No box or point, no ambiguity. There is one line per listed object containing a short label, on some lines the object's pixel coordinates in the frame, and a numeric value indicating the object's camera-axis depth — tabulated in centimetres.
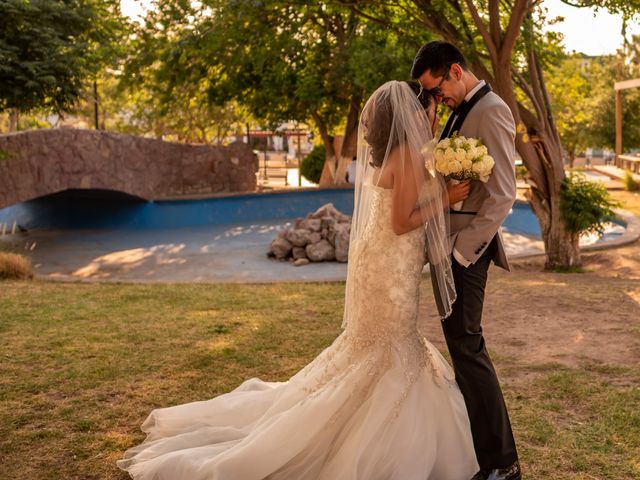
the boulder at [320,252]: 1314
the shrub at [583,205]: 1033
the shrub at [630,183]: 2222
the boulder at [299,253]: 1331
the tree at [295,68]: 1788
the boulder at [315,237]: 1335
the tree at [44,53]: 1422
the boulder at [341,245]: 1310
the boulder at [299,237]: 1338
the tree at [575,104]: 3266
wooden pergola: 2548
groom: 353
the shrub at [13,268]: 1023
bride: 365
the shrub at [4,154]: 1374
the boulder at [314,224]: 1360
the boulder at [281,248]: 1349
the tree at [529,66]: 957
